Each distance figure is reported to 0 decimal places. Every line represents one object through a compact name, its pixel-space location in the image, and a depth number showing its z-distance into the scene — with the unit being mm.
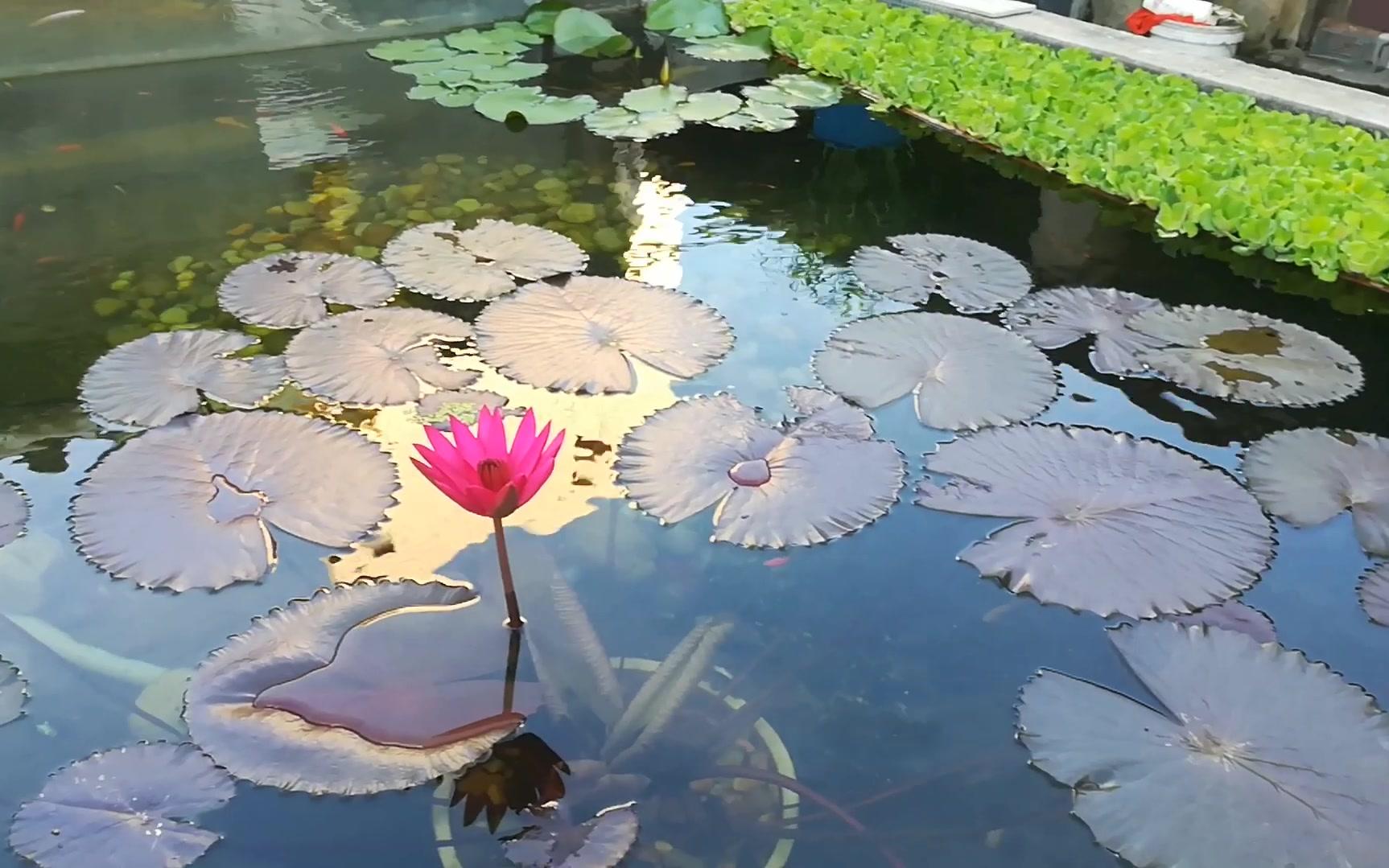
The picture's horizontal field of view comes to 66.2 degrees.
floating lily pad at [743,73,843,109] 3592
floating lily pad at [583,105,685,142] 3260
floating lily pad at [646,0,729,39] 4285
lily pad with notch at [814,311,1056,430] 1949
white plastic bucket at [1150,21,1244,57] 4031
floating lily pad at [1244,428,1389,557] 1718
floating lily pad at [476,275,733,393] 2043
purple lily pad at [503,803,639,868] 1178
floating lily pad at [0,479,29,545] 1622
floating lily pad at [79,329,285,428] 1894
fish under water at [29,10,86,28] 3641
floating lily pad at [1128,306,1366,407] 2033
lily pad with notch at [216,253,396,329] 2197
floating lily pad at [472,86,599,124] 3326
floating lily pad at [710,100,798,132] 3365
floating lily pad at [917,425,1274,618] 1552
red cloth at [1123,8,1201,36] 4164
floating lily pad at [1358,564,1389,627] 1548
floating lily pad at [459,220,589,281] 2418
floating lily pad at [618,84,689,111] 3453
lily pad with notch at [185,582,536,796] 1243
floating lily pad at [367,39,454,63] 3898
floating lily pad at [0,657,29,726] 1343
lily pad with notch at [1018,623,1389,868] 1188
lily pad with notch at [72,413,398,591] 1569
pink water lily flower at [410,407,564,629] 1254
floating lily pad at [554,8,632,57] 3947
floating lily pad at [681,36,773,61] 4020
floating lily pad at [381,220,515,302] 2316
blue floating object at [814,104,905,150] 3326
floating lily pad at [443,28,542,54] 4000
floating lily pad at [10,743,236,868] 1153
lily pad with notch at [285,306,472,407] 1967
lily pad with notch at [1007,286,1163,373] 2145
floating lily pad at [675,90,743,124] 3412
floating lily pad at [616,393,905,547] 1661
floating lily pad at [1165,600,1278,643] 1493
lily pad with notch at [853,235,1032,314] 2355
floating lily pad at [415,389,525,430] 1906
